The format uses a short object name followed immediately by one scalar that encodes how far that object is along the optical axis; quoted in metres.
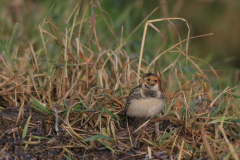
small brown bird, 7.75
